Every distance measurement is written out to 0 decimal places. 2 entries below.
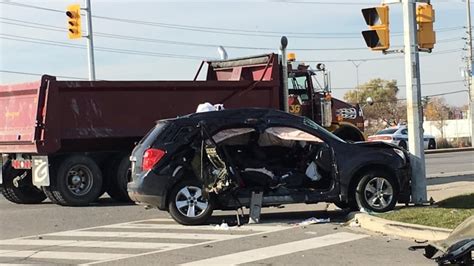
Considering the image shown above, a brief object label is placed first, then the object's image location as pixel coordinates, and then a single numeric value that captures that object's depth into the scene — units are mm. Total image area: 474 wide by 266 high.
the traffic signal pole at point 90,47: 27797
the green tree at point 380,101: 81938
